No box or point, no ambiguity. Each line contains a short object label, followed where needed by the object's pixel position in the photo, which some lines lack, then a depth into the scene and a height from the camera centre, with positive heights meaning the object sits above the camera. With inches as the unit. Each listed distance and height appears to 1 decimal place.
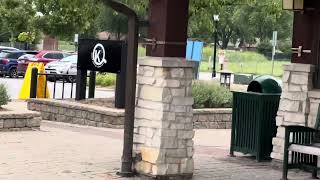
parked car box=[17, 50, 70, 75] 1348.9 -4.7
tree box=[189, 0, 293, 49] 2928.6 +185.2
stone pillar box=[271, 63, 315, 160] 364.5 -20.3
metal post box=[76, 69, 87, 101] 615.3 -26.6
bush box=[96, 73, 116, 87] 1123.9 -40.2
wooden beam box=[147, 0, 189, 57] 297.9 +16.6
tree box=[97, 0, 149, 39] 2082.9 +121.2
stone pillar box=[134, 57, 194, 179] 299.0 -28.6
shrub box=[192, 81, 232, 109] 609.9 -34.4
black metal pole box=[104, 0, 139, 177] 308.0 -13.0
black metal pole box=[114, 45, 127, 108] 547.8 -23.2
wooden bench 308.2 -40.7
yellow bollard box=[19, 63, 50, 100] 737.0 -36.0
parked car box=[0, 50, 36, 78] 1370.6 -24.3
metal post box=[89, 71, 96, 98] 638.0 -26.8
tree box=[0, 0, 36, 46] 1363.8 +93.3
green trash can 384.7 -33.8
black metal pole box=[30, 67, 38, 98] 665.6 -29.9
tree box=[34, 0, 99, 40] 519.9 +45.4
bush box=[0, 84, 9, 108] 489.4 -32.8
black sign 567.8 +3.2
